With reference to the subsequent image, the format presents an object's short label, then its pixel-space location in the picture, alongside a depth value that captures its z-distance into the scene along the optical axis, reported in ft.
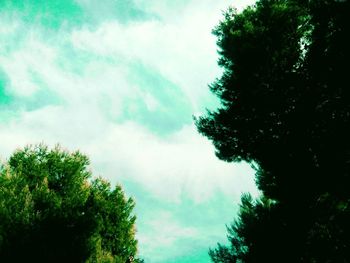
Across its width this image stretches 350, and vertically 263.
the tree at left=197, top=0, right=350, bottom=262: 33.50
